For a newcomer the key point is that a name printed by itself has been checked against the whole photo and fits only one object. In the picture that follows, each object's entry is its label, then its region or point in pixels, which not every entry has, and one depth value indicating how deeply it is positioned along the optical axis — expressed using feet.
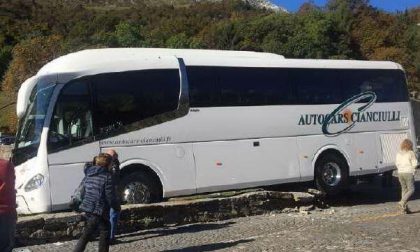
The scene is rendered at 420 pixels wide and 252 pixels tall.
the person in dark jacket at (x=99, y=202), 25.66
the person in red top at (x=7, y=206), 16.42
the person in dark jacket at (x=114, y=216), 31.49
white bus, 36.35
